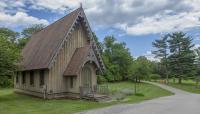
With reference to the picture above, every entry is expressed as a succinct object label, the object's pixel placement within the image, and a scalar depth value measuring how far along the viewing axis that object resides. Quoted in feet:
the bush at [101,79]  93.48
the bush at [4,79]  41.59
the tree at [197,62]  107.72
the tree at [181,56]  107.53
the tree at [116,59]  114.74
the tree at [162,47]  121.94
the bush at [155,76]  134.41
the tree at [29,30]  114.60
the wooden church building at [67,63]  42.50
